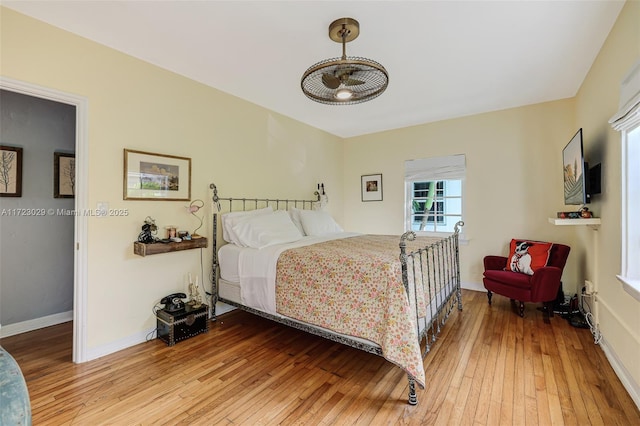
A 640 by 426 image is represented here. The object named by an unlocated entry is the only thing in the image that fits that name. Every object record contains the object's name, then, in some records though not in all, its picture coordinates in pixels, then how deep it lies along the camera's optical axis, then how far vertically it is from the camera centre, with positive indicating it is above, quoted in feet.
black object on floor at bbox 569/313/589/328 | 9.36 -3.61
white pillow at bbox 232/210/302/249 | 9.71 -0.70
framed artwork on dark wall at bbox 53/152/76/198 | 10.02 +1.29
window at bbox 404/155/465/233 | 14.58 +1.07
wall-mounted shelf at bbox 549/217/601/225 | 8.28 -0.23
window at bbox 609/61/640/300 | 6.26 +0.41
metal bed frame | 6.40 -2.05
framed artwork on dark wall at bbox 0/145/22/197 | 8.90 +1.25
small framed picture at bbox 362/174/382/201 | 17.01 +1.54
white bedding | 8.45 -1.90
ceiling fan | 6.17 +3.23
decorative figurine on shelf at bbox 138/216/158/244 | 8.43 -0.62
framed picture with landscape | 8.43 +1.11
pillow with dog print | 11.02 -1.71
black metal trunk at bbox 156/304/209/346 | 8.46 -3.46
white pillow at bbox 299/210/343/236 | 12.14 -0.47
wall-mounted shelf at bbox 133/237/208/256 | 8.16 -1.06
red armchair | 9.89 -2.49
